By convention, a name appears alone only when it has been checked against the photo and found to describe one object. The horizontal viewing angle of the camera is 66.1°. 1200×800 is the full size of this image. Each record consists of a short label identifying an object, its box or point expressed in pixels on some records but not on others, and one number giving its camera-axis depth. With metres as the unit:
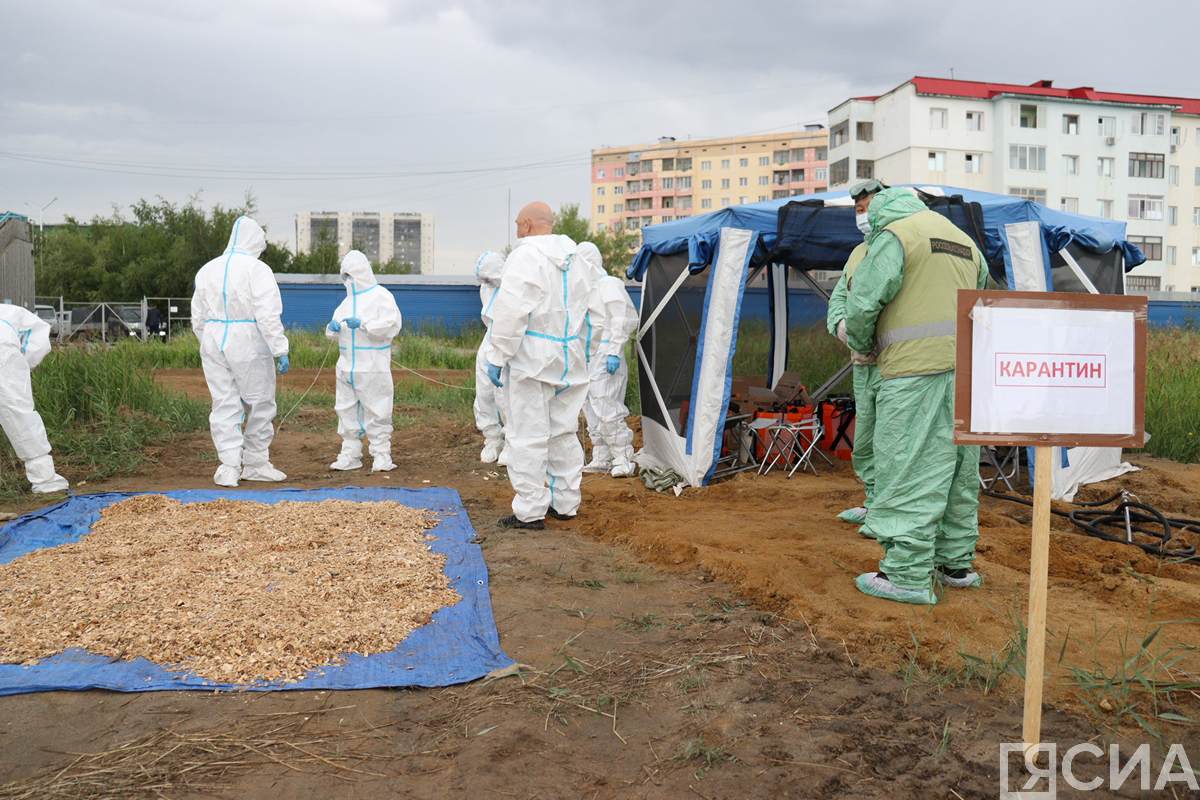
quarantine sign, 2.52
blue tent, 6.57
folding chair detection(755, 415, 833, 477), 7.41
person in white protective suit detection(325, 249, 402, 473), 7.78
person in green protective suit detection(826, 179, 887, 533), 4.88
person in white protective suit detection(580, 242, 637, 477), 7.63
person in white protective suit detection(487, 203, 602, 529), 5.35
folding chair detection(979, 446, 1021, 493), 6.78
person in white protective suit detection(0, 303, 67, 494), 6.45
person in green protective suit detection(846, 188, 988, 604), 3.87
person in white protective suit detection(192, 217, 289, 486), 6.99
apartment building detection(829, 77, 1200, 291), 43.53
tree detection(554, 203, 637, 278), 46.38
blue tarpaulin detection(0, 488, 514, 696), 3.06
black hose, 5.02
